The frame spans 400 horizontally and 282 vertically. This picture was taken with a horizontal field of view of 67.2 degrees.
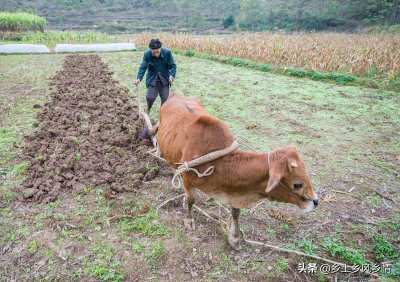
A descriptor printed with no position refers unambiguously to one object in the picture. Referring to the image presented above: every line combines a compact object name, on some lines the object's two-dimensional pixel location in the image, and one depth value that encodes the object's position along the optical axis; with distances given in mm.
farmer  5787
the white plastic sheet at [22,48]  16909
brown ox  2615
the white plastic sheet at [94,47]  18672
